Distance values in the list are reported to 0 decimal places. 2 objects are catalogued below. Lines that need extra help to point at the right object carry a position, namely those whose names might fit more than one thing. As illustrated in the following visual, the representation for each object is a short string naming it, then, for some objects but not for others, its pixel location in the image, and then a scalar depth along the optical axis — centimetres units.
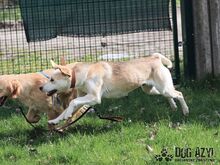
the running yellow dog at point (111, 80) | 1030
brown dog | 1040
